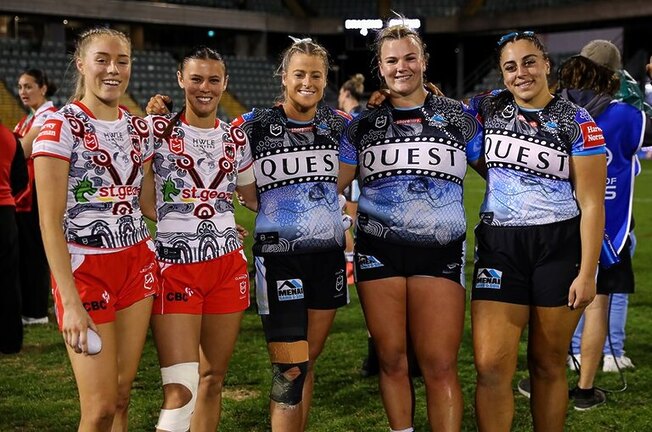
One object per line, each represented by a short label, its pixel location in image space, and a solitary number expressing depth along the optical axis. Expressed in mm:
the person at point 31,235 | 6574
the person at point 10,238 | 5375
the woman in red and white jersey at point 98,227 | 2861
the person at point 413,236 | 3547
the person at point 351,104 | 8211
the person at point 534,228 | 3432
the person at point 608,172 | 4398
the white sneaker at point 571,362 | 5332
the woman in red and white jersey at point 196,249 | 3314
